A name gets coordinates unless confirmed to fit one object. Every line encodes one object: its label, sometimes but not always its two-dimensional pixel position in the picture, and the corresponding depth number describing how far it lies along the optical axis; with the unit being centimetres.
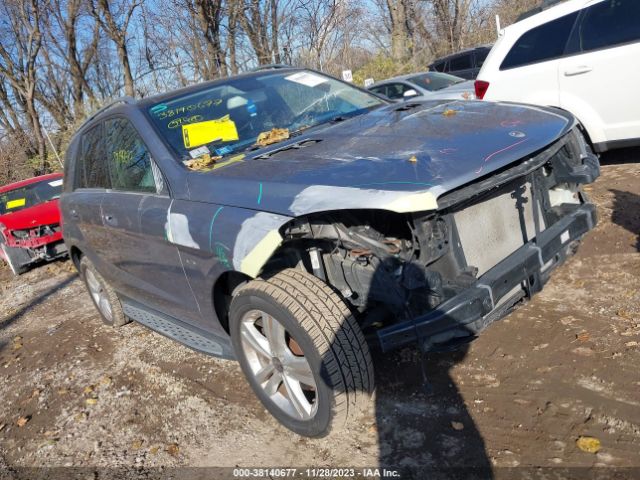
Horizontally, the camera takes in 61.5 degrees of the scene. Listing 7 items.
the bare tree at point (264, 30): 1797
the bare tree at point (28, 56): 2234
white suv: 530
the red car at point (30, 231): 820
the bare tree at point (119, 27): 1972
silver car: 1111
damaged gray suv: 243
